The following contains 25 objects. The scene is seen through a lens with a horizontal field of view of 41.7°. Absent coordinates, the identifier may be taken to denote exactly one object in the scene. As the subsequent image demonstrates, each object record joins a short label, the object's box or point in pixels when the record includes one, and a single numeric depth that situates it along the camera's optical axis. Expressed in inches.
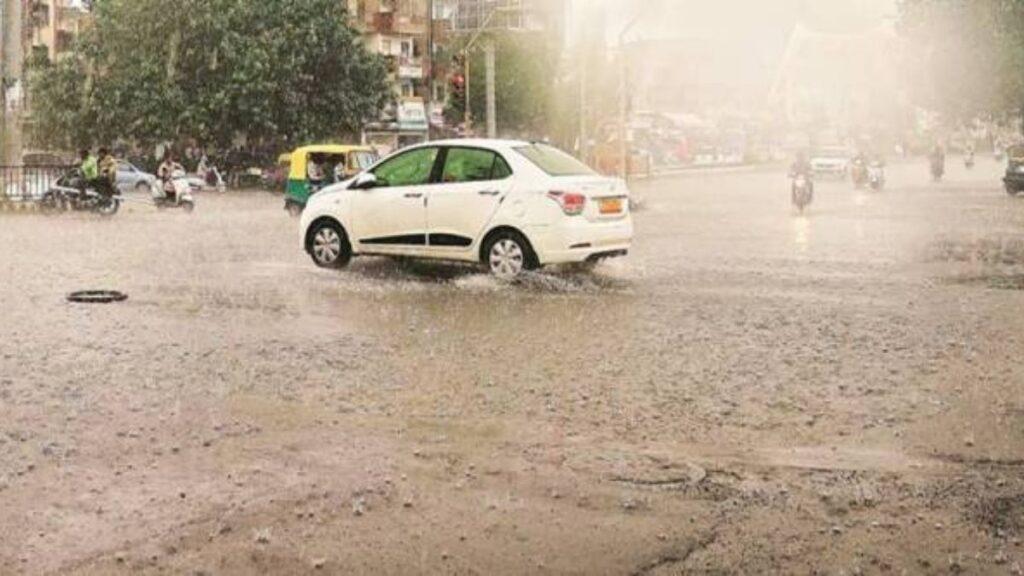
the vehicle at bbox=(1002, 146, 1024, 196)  1534.2
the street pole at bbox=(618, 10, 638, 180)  1405.0
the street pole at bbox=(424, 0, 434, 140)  2604.3
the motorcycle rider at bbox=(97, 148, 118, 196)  1182.3
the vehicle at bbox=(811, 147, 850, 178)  2167.8
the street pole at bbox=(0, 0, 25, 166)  1206.3
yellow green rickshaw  1255.5
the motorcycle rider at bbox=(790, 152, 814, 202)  1215.6
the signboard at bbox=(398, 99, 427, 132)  2642.7
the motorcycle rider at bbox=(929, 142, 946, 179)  1990.7
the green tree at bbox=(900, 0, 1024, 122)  1594.5
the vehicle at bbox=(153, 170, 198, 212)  1269.7
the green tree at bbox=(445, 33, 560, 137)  2603.3
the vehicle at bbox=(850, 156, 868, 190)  1732.4
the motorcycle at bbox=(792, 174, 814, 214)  1203.9
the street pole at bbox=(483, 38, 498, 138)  1332.4
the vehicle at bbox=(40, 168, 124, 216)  1185.4
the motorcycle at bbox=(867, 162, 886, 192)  1713.8
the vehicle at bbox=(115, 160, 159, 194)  1707.7
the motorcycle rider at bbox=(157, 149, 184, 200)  1278.3
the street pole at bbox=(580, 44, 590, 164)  1561.3
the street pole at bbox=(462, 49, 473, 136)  2267.2
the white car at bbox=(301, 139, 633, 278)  576.1
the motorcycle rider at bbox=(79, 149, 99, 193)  1184.2
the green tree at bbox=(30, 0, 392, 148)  1950.1
